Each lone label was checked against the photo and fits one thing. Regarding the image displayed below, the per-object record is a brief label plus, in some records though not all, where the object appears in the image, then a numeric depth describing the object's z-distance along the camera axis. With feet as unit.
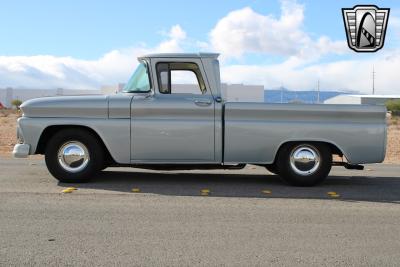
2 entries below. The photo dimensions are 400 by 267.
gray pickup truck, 25.79
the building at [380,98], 295.77
